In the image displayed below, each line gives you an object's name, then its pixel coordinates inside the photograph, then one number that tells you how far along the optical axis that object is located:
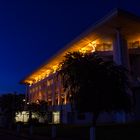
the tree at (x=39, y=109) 33.32
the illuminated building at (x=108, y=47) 25.58
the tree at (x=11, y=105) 31.07
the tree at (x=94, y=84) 13.40
